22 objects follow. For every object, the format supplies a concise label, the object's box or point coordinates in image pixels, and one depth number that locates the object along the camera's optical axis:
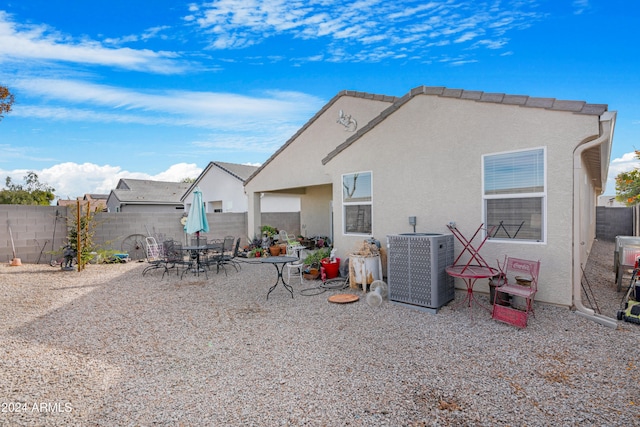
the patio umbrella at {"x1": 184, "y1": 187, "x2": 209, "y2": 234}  9.79
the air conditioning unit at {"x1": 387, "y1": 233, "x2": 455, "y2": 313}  5.27
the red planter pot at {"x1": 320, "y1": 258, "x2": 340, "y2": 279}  7.91
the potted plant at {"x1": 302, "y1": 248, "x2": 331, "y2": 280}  8.21
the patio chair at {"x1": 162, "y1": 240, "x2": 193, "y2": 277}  9.05
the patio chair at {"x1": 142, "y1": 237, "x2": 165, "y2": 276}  9.94
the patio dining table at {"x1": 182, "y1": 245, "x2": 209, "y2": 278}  9.31
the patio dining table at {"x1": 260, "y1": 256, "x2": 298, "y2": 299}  6.28
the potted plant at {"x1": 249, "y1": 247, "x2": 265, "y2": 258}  12.44
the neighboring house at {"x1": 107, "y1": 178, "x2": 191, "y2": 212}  25.03
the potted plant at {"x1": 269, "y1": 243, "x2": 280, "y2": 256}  12.29
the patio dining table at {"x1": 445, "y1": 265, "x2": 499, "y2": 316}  4.90
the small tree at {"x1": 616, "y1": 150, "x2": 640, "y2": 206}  13.71
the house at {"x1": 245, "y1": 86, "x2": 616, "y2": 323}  4.95
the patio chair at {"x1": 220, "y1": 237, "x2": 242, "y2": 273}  9.54
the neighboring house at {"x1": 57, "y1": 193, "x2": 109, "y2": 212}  11.76
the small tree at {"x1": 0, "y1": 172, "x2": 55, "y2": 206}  30.17
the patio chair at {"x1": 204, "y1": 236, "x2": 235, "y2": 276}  9.51
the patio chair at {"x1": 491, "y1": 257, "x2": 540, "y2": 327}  4.54
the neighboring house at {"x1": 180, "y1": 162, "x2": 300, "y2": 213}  20.25
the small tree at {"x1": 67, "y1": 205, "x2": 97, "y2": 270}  10.05
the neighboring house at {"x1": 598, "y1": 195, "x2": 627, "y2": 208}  39.68
